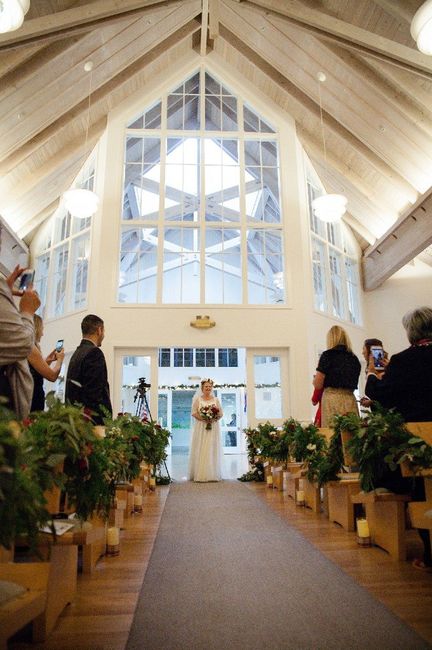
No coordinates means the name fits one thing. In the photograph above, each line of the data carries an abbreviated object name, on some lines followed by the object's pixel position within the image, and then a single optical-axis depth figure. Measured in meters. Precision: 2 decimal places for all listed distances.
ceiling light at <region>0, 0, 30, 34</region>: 3.74
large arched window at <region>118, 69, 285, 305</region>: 8.36
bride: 6.53
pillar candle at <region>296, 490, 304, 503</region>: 4.00
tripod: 6.50
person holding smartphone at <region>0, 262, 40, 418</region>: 1.57
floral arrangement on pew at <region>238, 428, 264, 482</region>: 6.32
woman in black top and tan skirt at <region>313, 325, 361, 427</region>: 3.52
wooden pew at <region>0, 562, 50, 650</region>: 1.15
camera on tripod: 6.47
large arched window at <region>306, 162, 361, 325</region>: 8.91
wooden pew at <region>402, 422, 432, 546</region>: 1.85
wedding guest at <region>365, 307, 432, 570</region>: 2.31
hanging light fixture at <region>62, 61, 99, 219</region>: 6.75
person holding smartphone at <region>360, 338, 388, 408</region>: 3.23
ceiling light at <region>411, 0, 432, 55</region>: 3.79
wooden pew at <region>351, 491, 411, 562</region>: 2.32
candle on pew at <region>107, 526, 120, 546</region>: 2.59
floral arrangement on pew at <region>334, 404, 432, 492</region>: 2.10
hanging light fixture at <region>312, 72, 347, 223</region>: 6.75
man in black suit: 2.73
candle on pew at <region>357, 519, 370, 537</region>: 2.62
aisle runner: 1.47
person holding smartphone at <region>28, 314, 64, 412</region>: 2.22
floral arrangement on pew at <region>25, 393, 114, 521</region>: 1.64
